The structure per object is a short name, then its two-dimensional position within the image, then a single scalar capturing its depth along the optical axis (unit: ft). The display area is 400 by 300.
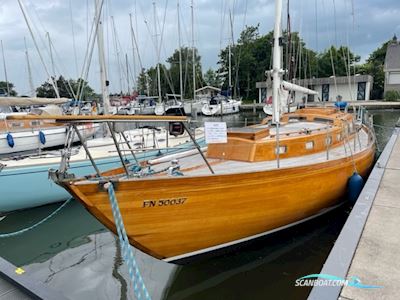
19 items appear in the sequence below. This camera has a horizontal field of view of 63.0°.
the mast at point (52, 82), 45.17
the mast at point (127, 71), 113.89
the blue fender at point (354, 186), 21.42
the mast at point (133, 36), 88.16
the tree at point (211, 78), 189.62
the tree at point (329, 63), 151.56
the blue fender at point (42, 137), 46.74
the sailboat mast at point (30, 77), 115.29
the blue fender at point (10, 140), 43.06
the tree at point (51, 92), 169.49
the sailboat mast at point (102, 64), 34.68
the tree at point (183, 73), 150.41
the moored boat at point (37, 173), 24.99
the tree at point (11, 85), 158.20
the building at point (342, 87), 130.11
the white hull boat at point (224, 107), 116.57
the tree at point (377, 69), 140.41
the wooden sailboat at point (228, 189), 13.25
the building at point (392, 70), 130.11
